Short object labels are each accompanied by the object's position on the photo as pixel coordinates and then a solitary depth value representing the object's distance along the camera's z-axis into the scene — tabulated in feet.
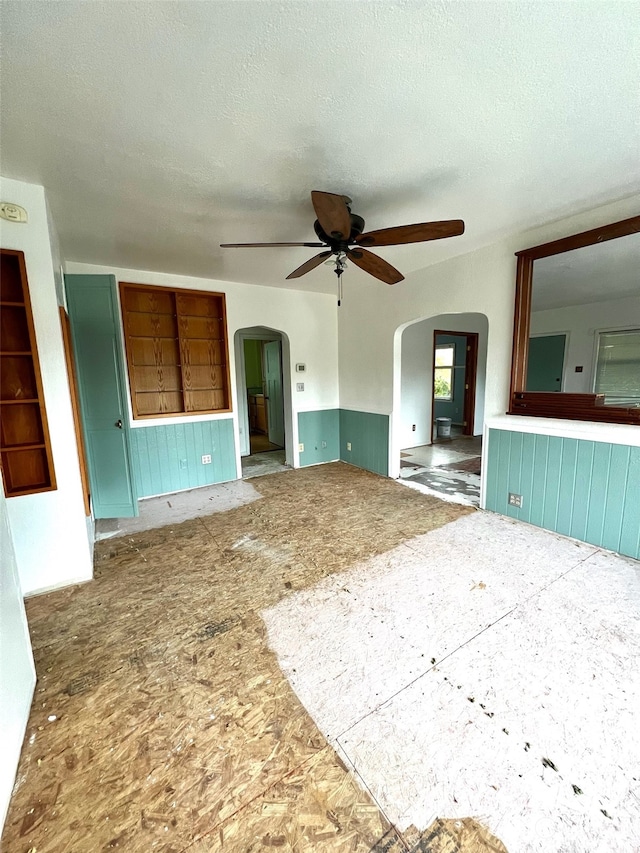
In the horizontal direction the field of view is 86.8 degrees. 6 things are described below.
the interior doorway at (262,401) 18.66
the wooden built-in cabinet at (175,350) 13.58
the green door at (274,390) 20.67
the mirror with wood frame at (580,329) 9.02
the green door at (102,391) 10.62
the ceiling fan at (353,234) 6.44
